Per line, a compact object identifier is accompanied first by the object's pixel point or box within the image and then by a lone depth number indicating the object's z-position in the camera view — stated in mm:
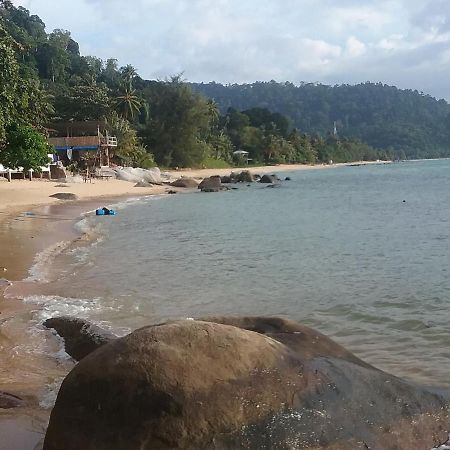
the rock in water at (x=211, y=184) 47125
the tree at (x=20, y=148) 33500
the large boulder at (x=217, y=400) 3529
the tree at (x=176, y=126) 77062
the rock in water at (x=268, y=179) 59153
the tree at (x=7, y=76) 19250
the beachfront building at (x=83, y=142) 54406
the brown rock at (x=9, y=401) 5156
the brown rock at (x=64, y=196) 34219
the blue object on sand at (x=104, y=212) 26734
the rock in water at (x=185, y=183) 52000
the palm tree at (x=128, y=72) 87938
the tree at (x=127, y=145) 63406
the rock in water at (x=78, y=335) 6801
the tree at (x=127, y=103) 71438
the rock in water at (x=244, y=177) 61431
